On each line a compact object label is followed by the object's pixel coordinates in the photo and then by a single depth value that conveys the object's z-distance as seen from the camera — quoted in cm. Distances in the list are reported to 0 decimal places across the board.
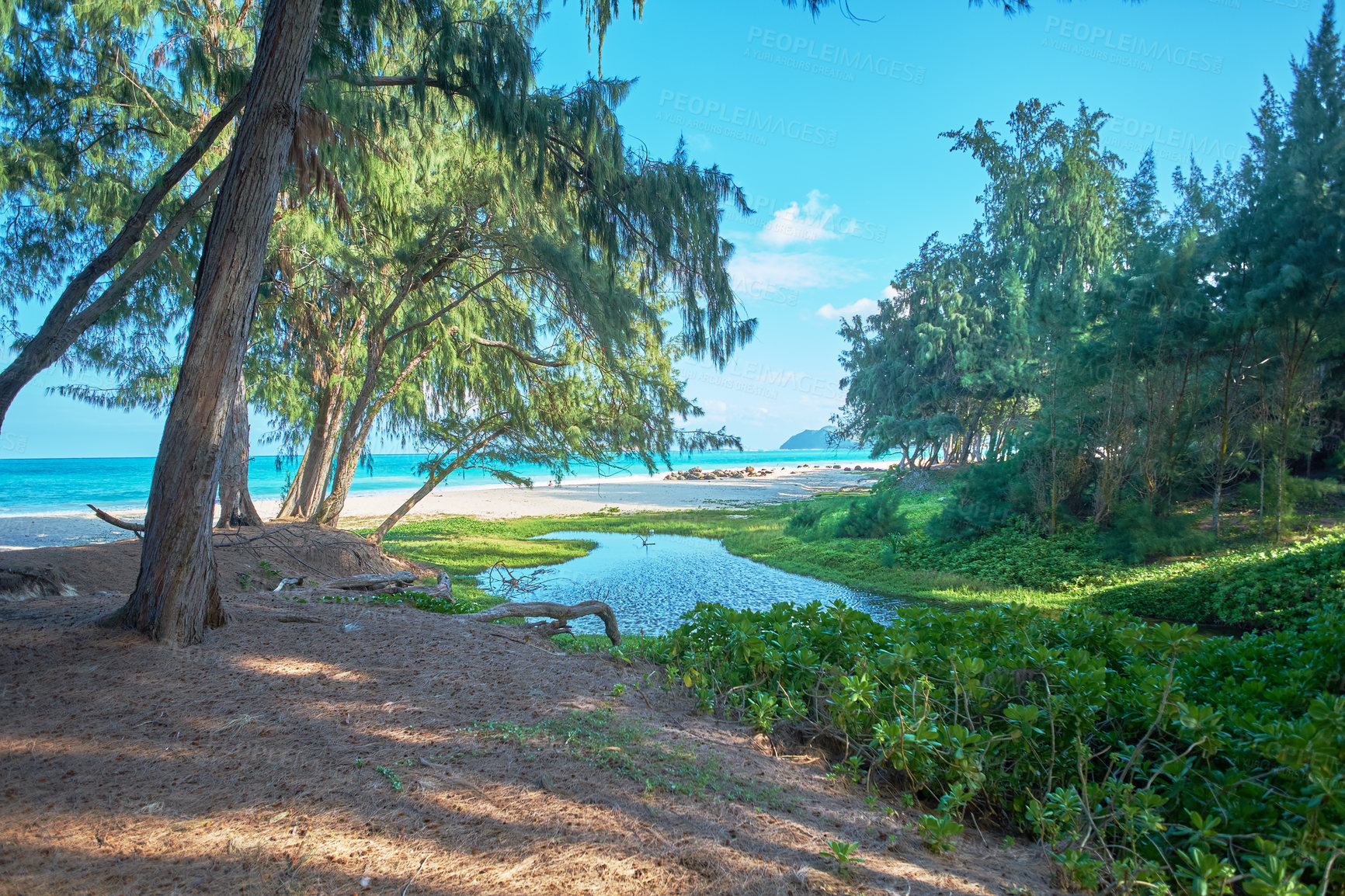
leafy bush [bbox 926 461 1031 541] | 1393
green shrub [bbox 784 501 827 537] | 1830
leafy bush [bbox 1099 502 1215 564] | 1127
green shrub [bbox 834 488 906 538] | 1636
